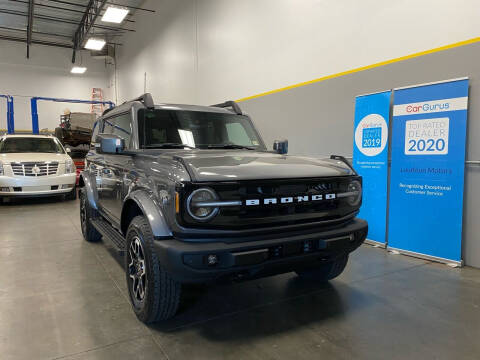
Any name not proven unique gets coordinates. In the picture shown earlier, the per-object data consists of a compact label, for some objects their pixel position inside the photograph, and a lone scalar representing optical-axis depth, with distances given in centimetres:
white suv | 733
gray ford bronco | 199
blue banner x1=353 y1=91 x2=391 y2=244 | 441
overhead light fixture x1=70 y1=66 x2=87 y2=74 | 1630
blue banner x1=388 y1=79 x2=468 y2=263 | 366
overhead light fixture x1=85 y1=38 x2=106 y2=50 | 1277
